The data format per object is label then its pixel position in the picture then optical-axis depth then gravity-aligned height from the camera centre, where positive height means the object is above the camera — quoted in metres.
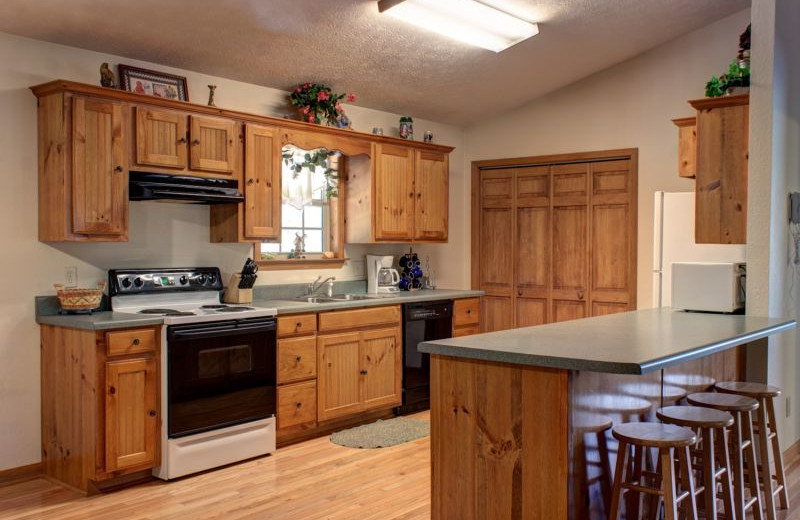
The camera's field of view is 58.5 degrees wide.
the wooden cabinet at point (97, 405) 3.50 -0.79
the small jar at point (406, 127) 5.75 +1.00
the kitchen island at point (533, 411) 2.33 -0.56
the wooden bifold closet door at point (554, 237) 5.74 +0.13
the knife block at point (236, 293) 4.52 -0.27
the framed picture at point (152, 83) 4.00 +0.96
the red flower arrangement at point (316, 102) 4.86 +1.02
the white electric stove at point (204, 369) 3.74 -0.66
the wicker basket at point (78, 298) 3.75 -0.26
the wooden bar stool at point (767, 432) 3.15 -0.84
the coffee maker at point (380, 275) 5.54 -0.19
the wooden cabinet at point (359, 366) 4.59 -0.78
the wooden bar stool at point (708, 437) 2.61 -0.68
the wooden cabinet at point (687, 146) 4.42 +0.67
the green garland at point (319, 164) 5.07 +0.63
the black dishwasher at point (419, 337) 5.18 -0.64
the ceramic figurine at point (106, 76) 3.79 +0.92
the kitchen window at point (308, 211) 5.04 +0.29
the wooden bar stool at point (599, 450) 2.43 -0.69
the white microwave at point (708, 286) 3.83 -0.18
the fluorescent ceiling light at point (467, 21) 4.11 +1.43
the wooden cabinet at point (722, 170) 3.91 +0.46
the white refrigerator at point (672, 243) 4.72 +0.07
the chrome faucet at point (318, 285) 5.20 -0.25
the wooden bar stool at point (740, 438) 2.89 -0.79
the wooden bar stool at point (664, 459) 2.36 -0.70
